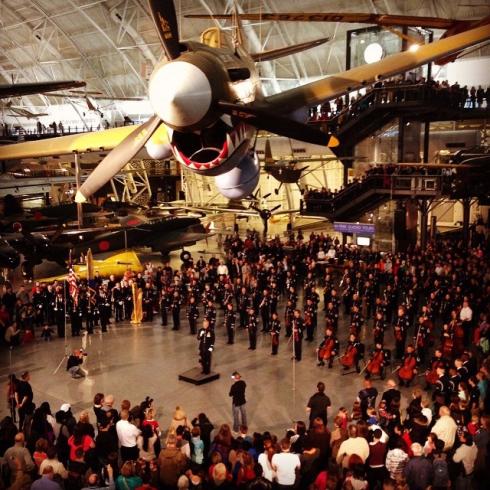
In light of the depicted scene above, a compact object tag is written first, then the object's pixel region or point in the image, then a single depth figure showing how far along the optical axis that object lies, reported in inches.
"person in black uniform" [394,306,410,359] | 494.3
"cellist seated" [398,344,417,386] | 435.8
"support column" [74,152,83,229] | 469.9
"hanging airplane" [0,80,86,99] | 473.4
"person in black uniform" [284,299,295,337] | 542.6
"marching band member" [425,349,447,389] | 402.3
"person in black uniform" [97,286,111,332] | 600.1
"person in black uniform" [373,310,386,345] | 474.6
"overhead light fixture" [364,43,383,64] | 917.8
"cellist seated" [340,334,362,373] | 466.0
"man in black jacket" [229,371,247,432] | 368.2
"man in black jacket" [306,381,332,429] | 339.5
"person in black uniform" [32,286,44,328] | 607.2
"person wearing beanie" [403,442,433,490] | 251.9
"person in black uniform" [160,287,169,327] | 622.6
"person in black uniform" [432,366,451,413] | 341.4
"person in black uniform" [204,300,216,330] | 518.8
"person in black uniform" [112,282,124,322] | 635.5
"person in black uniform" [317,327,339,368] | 477.7
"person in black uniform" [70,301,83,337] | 579.7
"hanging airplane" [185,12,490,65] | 639.8
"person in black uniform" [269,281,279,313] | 595.1
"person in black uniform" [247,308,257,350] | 537.6
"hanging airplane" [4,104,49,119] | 1469.6
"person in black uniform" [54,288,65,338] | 594.2
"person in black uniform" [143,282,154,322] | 638.5
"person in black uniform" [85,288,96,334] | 593.6
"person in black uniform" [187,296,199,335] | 583.5
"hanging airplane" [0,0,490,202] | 246.7
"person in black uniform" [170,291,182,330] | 598.9
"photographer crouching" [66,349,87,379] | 456.1
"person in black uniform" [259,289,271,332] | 587.5
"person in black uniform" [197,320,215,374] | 465.9
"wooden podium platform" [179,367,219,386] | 459.4
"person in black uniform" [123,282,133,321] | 637.2
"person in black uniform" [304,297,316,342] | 546.9
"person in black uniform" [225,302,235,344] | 551.2
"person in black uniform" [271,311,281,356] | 520.4
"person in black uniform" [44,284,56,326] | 611.2
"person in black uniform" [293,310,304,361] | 494.0
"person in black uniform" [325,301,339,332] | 507.5
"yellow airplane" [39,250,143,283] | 771.7
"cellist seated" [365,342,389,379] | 450.0
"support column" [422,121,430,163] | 897.5
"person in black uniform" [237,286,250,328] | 608.4
